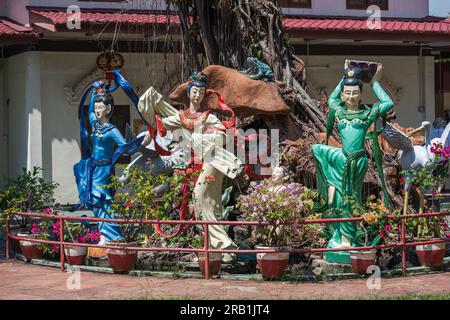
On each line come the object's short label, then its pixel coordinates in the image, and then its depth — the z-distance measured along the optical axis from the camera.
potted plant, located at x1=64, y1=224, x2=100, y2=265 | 9.77
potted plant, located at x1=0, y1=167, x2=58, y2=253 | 10.88
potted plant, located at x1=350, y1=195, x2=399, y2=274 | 9.02
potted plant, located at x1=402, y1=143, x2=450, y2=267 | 9.38
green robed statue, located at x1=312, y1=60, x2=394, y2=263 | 9.55
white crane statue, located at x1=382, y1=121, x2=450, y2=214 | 10.98
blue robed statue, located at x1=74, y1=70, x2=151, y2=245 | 10.47
